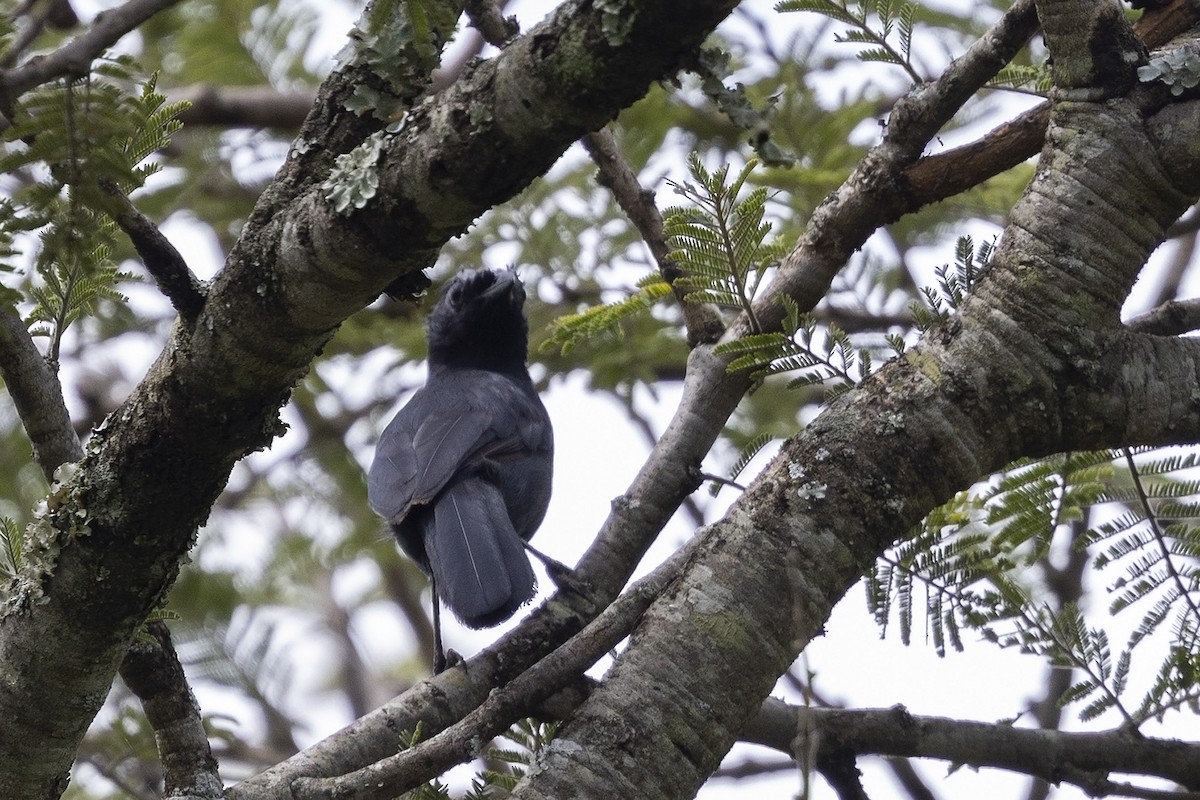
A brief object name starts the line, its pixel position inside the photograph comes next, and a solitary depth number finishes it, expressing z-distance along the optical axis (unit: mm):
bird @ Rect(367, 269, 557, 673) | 8711
